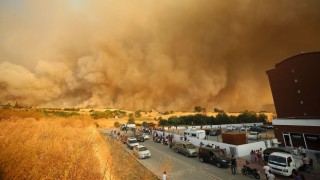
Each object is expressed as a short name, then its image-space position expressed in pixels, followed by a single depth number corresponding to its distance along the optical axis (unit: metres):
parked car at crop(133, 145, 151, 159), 21.80
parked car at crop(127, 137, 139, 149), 28.58
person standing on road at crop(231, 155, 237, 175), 16.28
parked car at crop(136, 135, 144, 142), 35.93
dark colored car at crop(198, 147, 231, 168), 18.14
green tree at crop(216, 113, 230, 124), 65.12
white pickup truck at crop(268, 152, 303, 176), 14.99
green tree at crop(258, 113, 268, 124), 67.81
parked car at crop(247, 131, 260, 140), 34.82
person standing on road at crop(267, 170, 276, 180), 12.79
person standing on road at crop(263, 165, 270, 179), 13.60
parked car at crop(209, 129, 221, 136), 41.92
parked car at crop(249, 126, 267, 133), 46.45
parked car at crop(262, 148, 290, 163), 19.50
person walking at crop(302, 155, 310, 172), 16.27
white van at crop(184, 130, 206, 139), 34.16
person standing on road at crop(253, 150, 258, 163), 19.88
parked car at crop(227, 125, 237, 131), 52.44
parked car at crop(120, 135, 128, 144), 34.26
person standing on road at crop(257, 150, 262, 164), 19.91
